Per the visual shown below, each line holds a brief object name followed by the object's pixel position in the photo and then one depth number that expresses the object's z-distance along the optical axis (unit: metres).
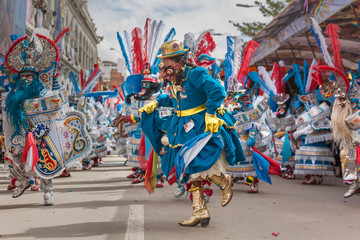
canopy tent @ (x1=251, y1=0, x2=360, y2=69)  8.70
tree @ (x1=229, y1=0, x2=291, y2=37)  26.86
